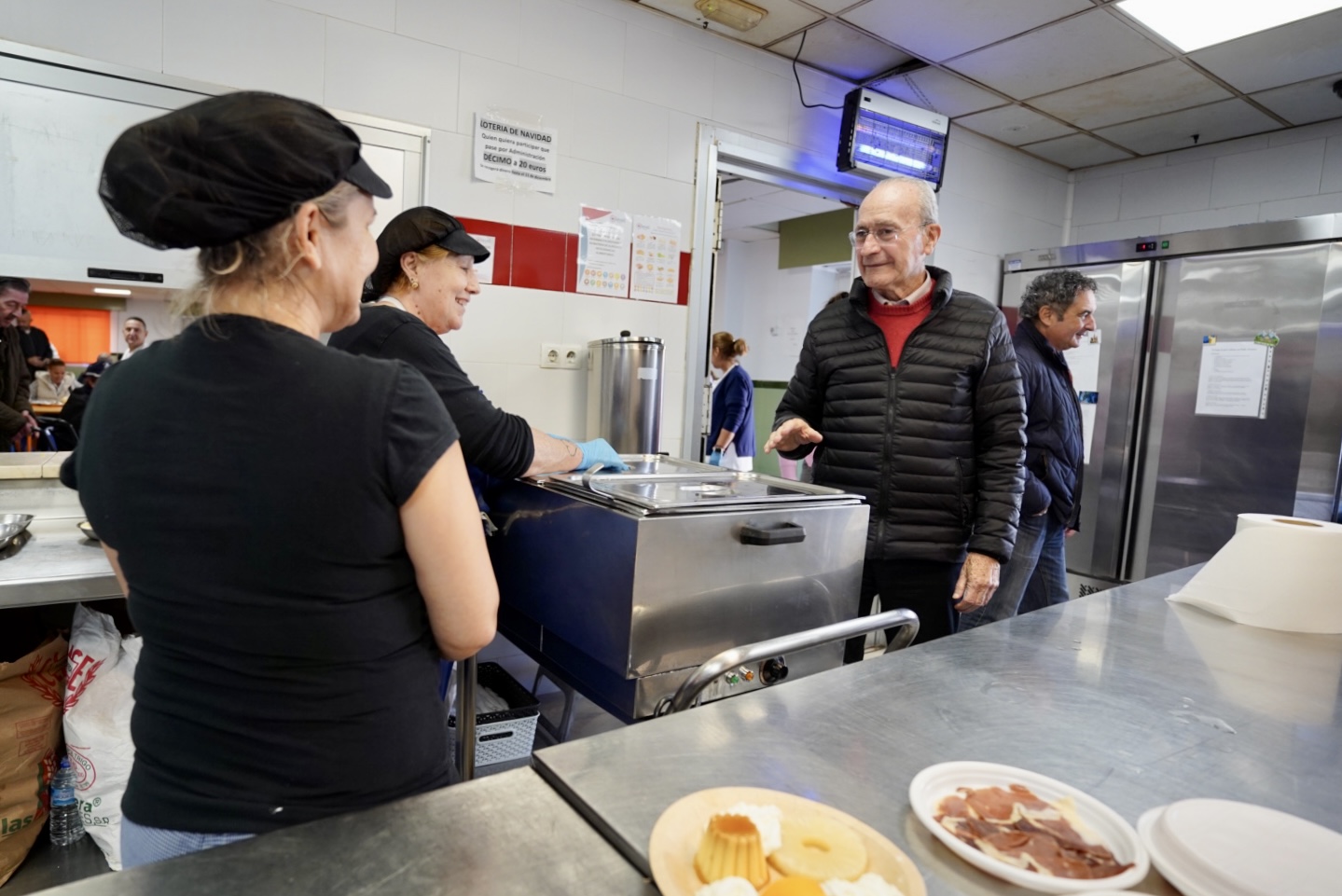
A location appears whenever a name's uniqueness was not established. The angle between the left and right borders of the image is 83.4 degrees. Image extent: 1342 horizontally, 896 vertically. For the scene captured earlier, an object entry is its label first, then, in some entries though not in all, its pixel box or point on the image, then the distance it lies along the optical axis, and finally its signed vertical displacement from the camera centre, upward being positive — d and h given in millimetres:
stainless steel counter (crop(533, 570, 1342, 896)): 717 -377
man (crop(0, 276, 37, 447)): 1910 -77
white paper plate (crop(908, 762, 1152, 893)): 586 -363
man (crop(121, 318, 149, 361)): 2080 +43
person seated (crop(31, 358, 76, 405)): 1984 -112
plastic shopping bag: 1735 -891
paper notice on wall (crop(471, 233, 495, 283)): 2553 +348
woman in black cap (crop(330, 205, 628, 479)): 1508 +71
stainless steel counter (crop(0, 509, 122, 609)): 1509 -475
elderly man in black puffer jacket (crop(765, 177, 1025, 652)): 1820 -63
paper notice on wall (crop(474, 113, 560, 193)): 2508 +743
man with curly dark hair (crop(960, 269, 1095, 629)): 2504 -60
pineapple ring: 564 -355
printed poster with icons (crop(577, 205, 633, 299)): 2771 +471
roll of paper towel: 1315 -275
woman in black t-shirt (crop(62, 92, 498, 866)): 692 -135
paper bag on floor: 1692 -929
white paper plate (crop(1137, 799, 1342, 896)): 581 -351
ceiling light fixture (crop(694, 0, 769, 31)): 2691 +1356
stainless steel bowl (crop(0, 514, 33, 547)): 1665 -425
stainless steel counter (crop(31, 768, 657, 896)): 560 -388
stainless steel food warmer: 1298 -361
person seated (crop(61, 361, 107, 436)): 2023 -137
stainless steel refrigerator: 3098 +129
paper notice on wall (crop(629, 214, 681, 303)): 2908 +478
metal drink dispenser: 2621 -34
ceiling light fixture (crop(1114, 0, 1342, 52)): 2639 +1440
